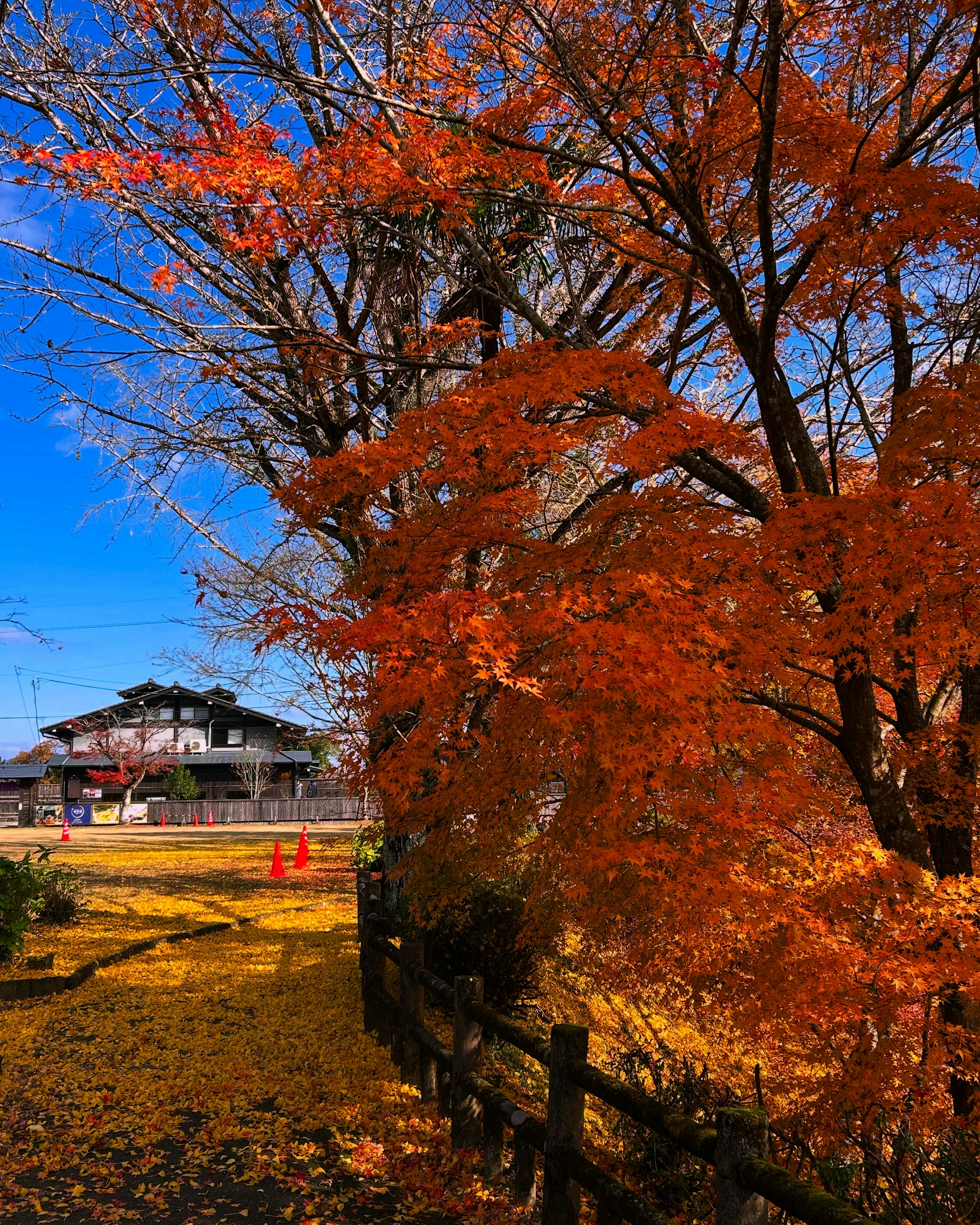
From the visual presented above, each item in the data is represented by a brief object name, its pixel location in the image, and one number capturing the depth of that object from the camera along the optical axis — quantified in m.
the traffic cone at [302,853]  23.23
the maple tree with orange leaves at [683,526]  5.55
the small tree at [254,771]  46.84
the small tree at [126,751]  47.03
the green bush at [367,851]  17.38
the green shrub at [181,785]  47.16
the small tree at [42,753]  63.25
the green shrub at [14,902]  9.45
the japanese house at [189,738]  49.09
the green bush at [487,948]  8.48
